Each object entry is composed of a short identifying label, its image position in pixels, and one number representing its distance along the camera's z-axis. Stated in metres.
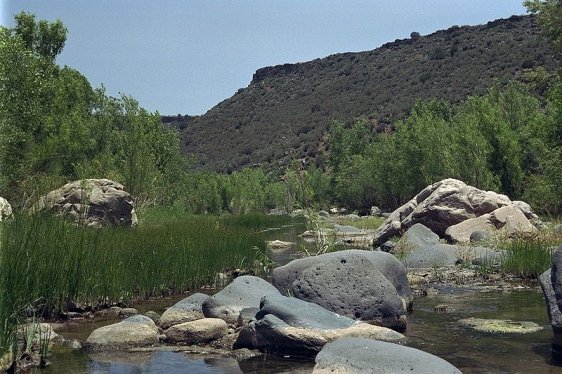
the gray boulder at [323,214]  51.88
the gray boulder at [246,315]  10.72
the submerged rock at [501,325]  10.71
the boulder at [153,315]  11.53
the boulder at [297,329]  9.41
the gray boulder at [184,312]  11.10
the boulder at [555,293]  9.11
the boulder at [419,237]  21.68
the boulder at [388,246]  22.49
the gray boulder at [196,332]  10.30
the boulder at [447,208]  25.42
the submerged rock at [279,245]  25.61
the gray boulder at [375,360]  7.54
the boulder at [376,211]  48.72
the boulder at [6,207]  13.42
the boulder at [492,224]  22.90
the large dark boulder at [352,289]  11.06
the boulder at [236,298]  11.34
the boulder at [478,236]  21.89
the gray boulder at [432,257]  18.55
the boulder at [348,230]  31.12
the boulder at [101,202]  20.25
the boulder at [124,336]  9.84
